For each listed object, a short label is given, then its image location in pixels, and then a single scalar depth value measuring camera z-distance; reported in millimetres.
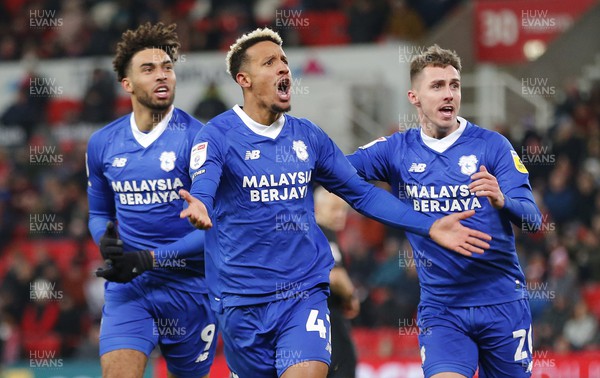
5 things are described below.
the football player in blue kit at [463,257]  13570
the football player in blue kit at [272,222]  13031
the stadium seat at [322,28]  40594
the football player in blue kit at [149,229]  14531
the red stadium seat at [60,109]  40722
